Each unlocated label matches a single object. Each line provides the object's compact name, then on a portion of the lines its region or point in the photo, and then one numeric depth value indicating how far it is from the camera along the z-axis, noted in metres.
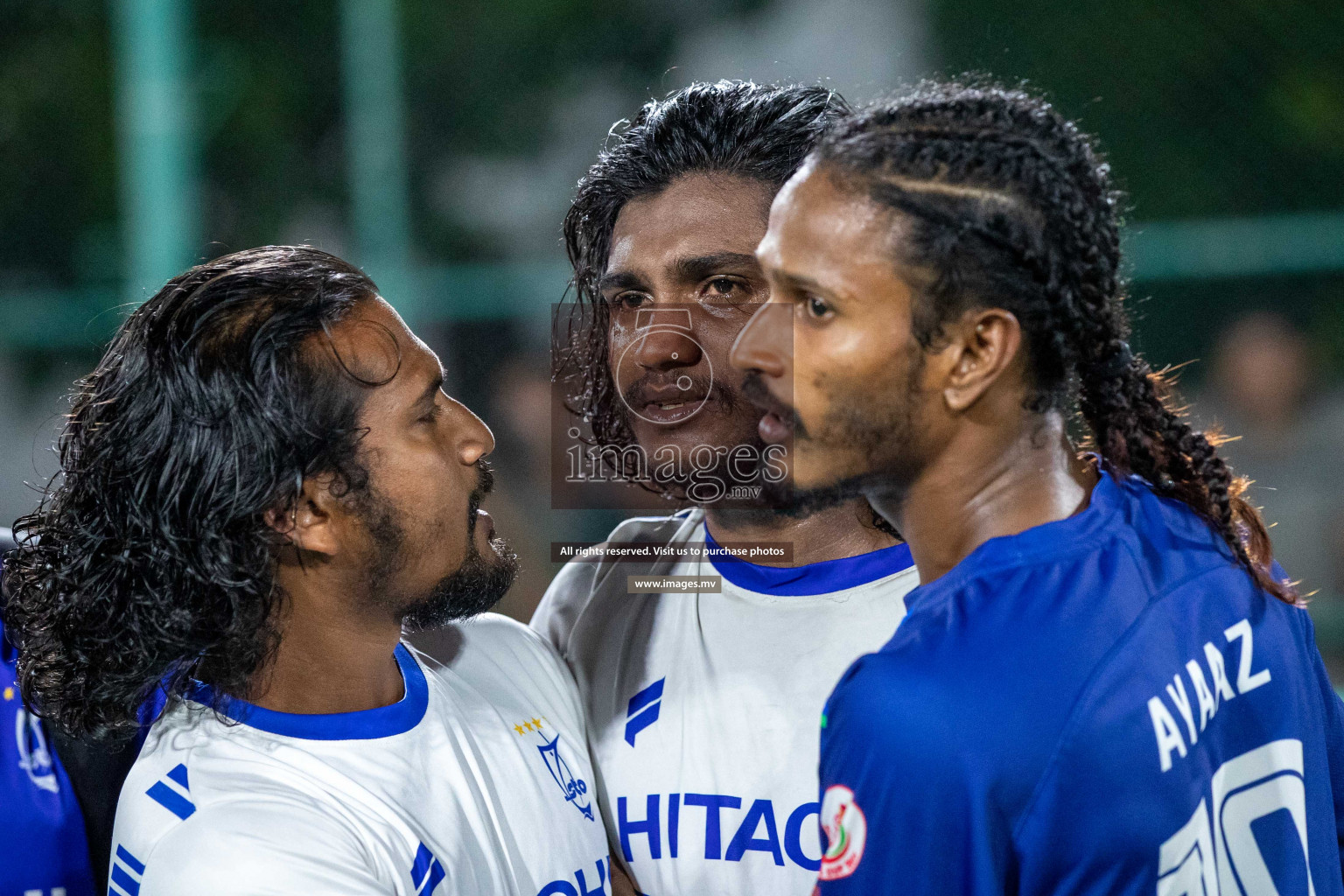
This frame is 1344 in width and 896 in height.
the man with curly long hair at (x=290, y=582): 4.23
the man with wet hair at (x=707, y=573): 4.27
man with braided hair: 4.02
